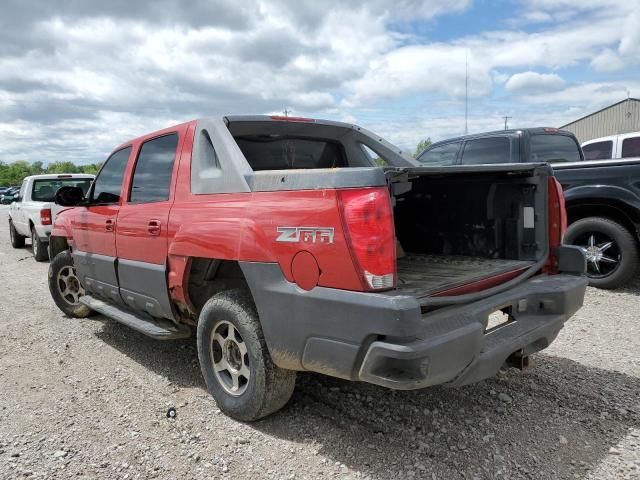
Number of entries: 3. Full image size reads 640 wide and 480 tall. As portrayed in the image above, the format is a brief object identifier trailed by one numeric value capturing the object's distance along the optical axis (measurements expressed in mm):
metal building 30812
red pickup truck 2369
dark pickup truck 6027
